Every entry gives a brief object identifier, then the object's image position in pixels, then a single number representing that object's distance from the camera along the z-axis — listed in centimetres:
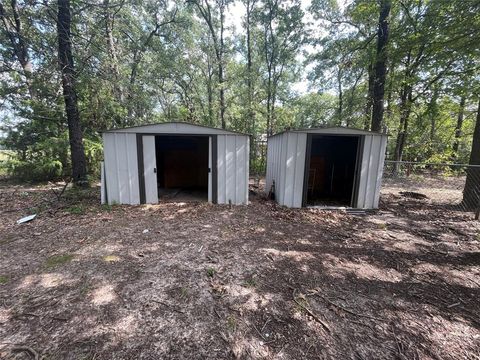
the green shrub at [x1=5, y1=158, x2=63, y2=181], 819
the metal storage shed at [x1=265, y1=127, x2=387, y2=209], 557
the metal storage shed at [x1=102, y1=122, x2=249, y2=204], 561
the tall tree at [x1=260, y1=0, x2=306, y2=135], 1323
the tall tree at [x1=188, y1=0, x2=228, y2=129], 1384
